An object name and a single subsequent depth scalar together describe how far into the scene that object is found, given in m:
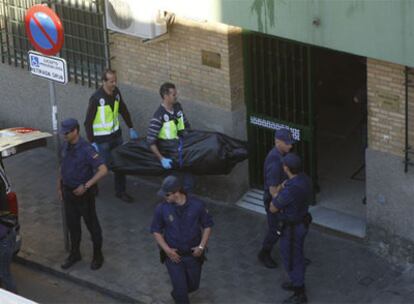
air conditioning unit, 13.72
